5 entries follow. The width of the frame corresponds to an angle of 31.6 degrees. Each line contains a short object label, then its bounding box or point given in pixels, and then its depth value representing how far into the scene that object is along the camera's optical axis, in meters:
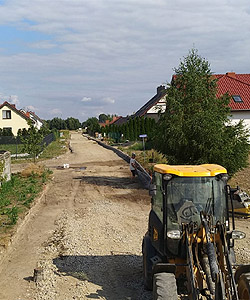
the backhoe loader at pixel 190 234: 6.10
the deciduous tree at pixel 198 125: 18.56
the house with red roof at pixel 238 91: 37.62
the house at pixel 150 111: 55.86
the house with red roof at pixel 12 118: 69.94
